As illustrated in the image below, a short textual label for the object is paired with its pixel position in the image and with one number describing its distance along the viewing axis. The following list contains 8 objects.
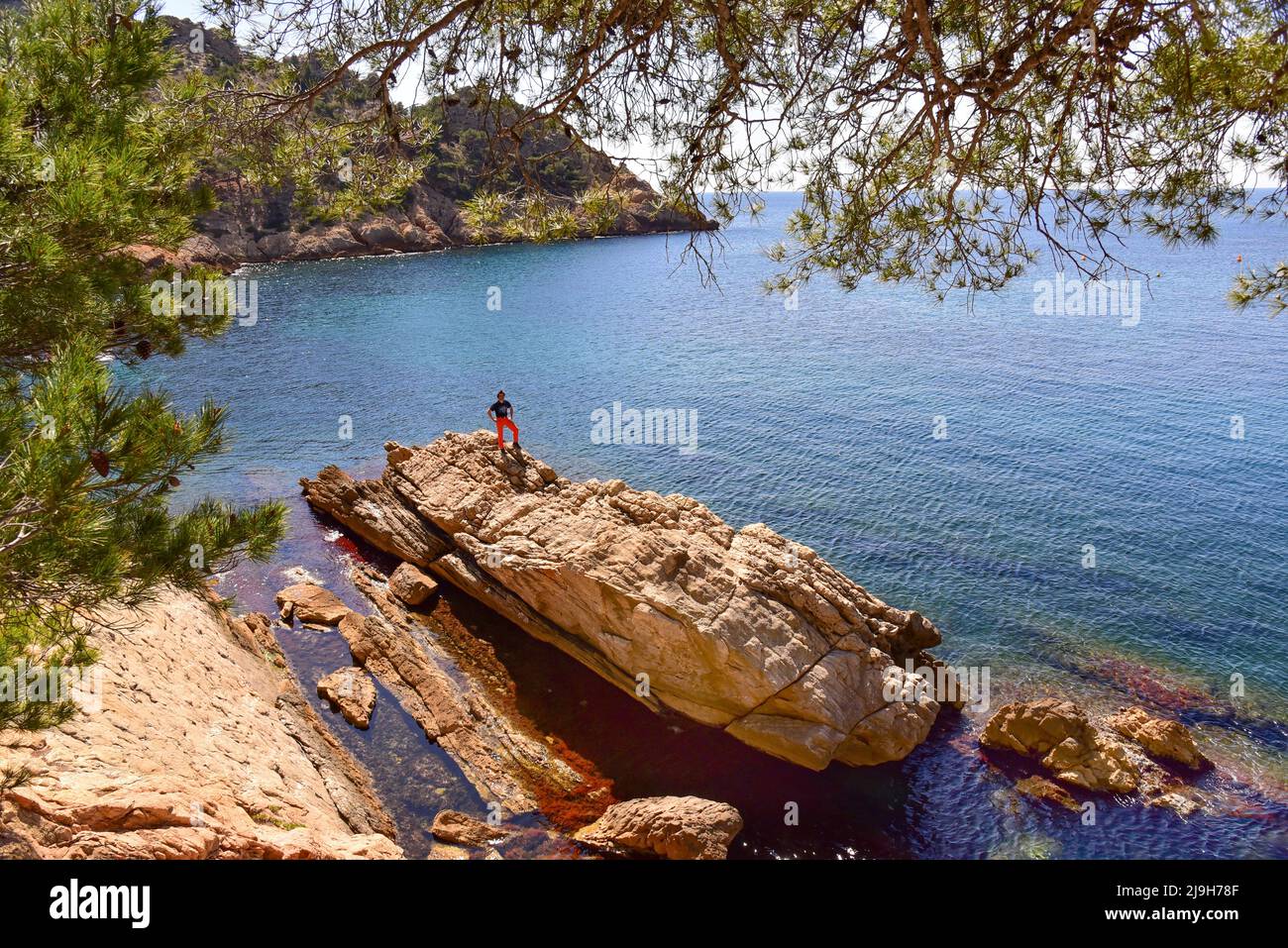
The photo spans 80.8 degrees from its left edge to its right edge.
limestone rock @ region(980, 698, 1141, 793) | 13.59
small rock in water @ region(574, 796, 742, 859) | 11.76
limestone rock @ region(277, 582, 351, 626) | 16.97
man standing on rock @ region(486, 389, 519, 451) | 19.28
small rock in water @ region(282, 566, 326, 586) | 18.87
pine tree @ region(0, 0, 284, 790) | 4.12
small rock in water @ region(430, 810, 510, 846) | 11.80
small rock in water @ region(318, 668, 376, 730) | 14.24
